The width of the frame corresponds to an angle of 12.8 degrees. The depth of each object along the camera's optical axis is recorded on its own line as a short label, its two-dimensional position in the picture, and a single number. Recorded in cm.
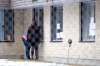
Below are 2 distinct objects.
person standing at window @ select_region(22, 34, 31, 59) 2373
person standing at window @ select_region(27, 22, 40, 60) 2352
